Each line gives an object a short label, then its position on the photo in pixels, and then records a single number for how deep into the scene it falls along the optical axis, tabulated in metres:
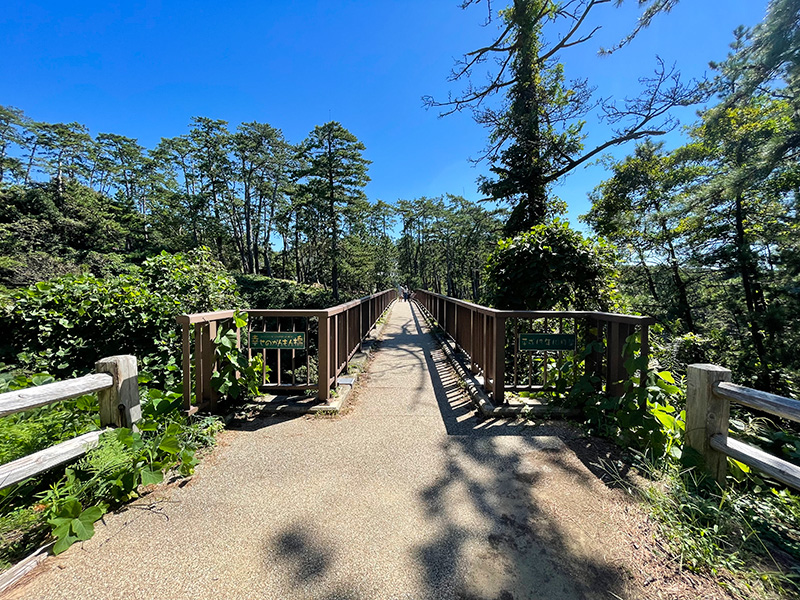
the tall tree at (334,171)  17.75
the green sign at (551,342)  3.59
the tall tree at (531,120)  8.00
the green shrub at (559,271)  4.91
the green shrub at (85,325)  3.62
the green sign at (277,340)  3.58
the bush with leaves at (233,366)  3.22
